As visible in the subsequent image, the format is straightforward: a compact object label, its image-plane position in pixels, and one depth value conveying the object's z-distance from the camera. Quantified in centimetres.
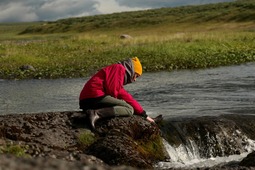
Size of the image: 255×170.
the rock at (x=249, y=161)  955
